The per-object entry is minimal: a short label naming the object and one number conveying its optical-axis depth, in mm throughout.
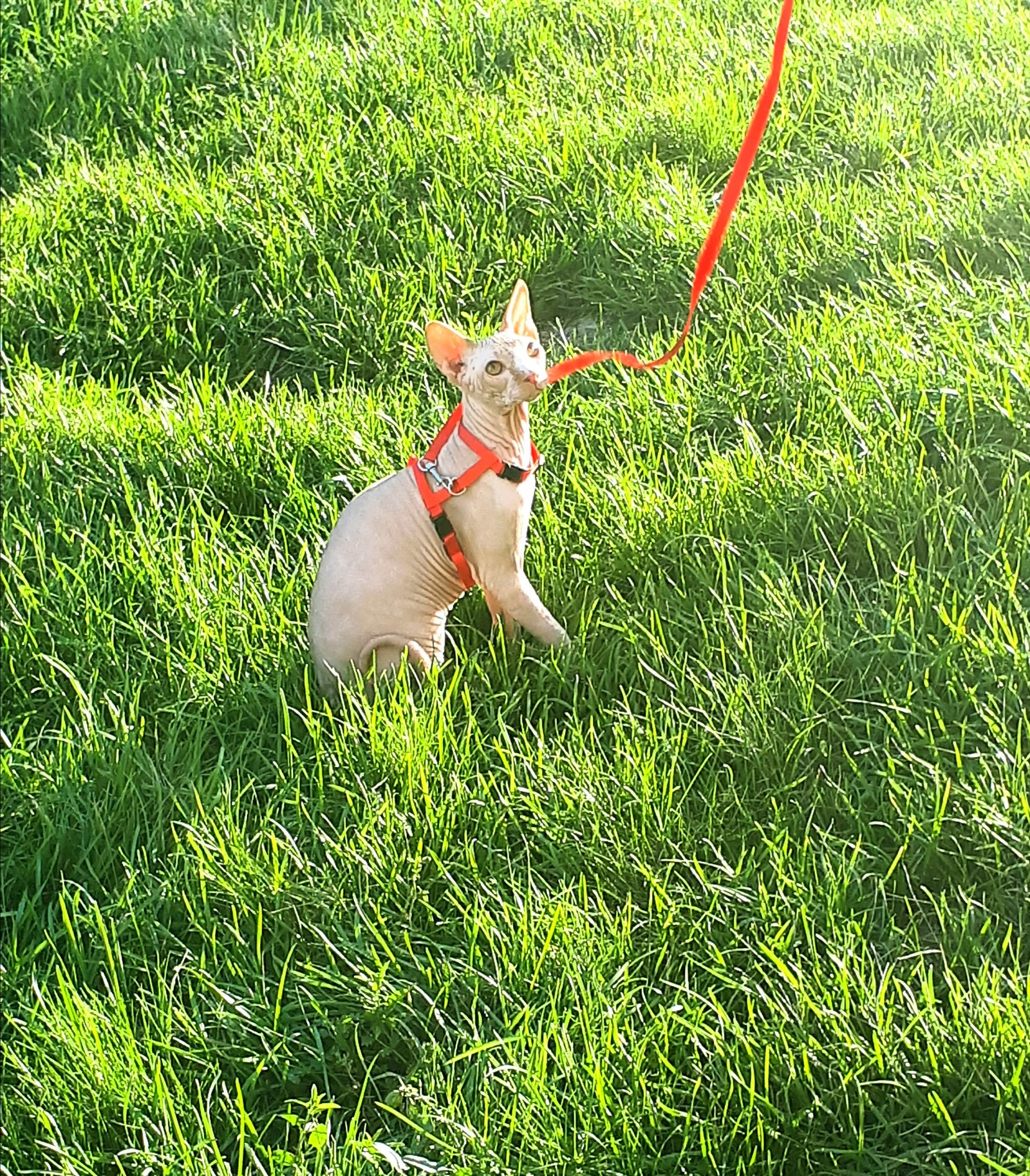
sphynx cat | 2633
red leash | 2902
